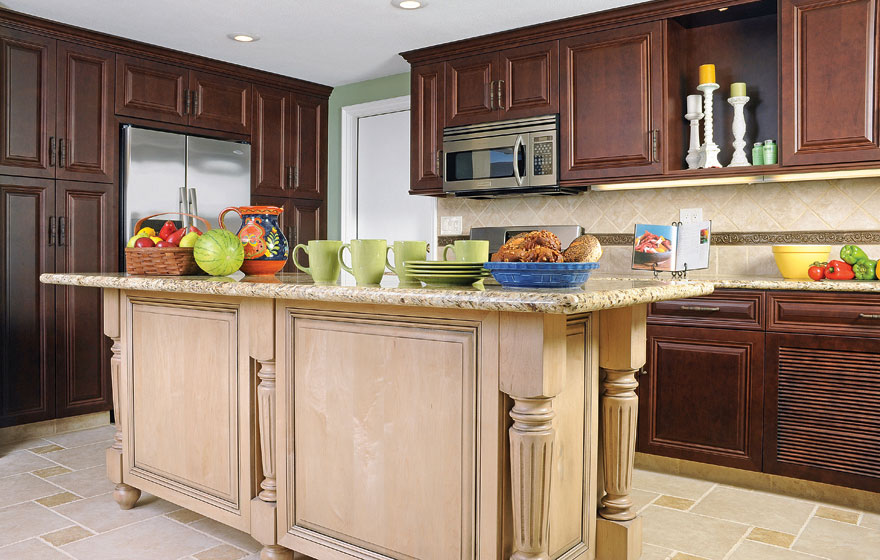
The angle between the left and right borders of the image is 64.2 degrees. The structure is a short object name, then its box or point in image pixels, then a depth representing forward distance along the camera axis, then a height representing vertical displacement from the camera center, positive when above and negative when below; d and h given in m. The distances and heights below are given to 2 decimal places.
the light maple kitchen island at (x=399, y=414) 1.62 -0.39
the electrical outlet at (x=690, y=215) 3.82 +0.32
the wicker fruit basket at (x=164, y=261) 2.34 +0.03
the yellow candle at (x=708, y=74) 3.60 +1.02
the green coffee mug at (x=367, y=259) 1.93 +0.03
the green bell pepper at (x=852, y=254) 3.10 +0.09
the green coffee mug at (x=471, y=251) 1.88 +0.06
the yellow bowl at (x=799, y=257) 3.25 +0.07
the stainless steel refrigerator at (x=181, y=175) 4.26 +0.62
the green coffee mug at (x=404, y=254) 1.94 +0.05
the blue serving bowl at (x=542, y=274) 1.61 +0.00
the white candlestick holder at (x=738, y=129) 3.53 +0.73
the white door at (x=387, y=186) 5.18 +0.65
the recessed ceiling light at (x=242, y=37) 4.18 +1.40
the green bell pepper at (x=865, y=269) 3.04 +0.02
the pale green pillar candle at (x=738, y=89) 3.57 +0.93
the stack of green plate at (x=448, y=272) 1.79 +0.00
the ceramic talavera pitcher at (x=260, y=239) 2.42 +0.11
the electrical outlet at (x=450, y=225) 4.81 +0.32
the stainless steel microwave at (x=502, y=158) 3.96 +0.67
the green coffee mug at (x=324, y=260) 2.05 +0.03
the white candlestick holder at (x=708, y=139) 3.57 +0.69
